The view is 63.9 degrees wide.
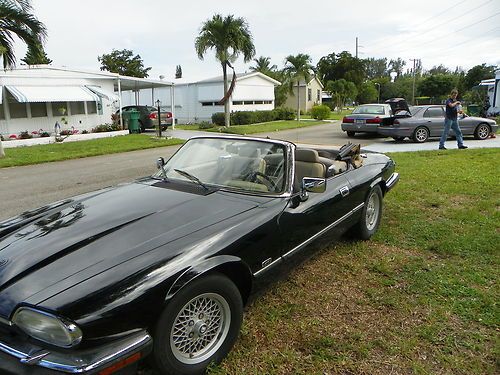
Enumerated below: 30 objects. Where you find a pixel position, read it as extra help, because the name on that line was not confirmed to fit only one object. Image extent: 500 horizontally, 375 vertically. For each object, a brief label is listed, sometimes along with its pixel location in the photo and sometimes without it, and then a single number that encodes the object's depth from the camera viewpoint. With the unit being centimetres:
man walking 1160
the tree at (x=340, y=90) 4706
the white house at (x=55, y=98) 1750
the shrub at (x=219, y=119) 2662
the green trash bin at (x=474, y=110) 2647
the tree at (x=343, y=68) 5528
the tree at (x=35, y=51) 1284
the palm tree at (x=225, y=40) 2167
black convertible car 186
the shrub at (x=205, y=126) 2555
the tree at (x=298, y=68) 3331
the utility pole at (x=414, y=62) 6460
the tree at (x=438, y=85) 6619
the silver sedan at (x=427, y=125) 1395
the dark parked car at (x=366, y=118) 1541
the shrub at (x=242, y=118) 2738
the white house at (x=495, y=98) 2359
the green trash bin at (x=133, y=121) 2061
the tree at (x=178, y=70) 7550
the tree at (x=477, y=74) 5647
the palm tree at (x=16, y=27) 1182
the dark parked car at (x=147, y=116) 2153
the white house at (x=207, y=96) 2975
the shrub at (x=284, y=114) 3256
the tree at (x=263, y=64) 6029
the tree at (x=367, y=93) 5962
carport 2070
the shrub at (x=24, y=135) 1742
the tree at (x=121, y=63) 4966
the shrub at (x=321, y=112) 3241
